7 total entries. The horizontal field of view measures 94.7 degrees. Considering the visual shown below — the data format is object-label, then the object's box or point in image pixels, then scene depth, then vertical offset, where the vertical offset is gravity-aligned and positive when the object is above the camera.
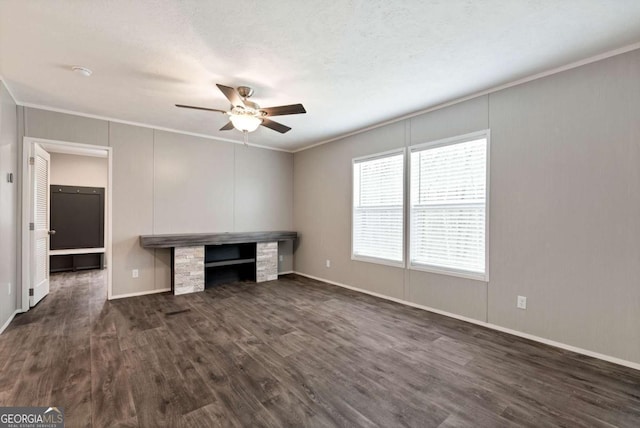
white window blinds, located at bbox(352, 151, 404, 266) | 4.19 +0.07
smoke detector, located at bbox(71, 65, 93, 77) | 2.73 +1.34
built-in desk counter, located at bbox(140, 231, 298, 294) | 4.55 -0.76
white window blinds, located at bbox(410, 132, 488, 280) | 3.33 +0.10
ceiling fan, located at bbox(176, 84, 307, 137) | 2.85 +1.02
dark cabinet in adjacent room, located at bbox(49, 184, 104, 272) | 6.03 -0.32
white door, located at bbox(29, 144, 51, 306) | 3.84 -0.19
